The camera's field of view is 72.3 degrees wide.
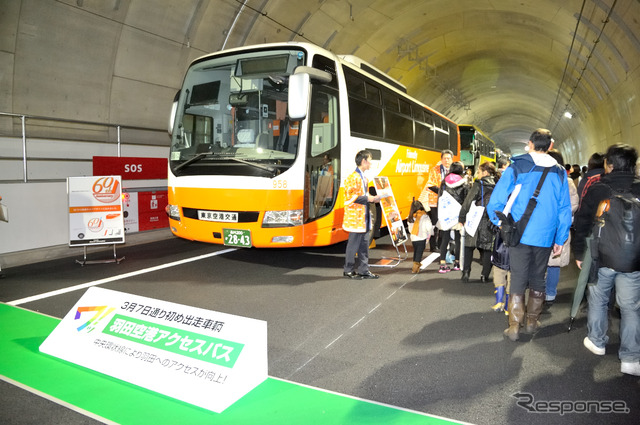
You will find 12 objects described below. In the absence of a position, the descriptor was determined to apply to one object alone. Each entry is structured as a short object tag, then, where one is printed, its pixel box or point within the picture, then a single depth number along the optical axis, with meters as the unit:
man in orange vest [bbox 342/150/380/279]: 6.35
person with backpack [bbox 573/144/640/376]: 3.67
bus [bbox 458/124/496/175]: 21.70
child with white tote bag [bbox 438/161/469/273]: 6.72
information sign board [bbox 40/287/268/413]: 3.17
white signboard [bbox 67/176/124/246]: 7.88
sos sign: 9.64
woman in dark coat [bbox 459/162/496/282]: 5.99
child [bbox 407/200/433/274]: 6.89
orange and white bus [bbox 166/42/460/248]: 6.43
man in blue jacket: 4.23
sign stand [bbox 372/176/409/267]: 7.73
